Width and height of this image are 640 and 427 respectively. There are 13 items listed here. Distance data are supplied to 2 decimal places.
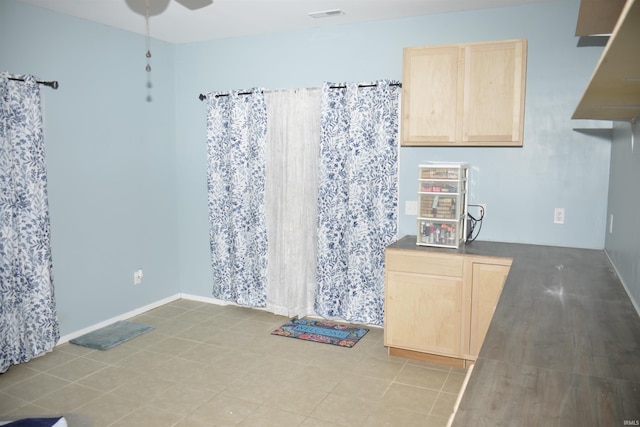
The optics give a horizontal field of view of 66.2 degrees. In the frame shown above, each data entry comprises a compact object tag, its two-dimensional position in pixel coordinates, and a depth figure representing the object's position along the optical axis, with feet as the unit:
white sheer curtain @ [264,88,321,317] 14.24
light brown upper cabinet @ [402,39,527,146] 11.12
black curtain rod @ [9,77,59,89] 11.91
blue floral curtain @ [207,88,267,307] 14.89
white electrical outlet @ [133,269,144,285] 14.98
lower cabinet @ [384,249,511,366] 10.97
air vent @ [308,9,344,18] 12.30
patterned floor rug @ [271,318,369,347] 13.05
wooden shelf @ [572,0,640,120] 3.21
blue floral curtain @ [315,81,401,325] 13.23
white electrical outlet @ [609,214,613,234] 10.19
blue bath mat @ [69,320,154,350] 12.75
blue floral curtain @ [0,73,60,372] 11.09
